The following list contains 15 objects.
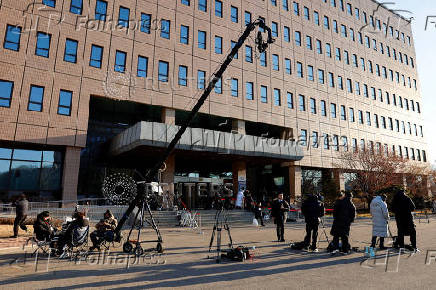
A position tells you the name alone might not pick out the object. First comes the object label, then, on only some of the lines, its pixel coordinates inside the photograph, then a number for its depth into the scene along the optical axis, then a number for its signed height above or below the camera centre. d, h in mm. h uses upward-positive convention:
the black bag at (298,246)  9946 -1669
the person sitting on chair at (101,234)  9305 -1277
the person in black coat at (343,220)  9234 -704
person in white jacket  9695 -696
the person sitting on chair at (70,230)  8609 -1068
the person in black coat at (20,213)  12248 -851
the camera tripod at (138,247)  8719 -1647
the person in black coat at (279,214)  11703 -693
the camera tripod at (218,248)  8006 -1530
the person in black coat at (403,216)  9453 -584
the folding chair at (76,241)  8508 -1400
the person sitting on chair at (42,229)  9070 -1110
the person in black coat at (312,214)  9766 -582
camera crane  9773 +2533
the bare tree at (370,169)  29891 +3210
